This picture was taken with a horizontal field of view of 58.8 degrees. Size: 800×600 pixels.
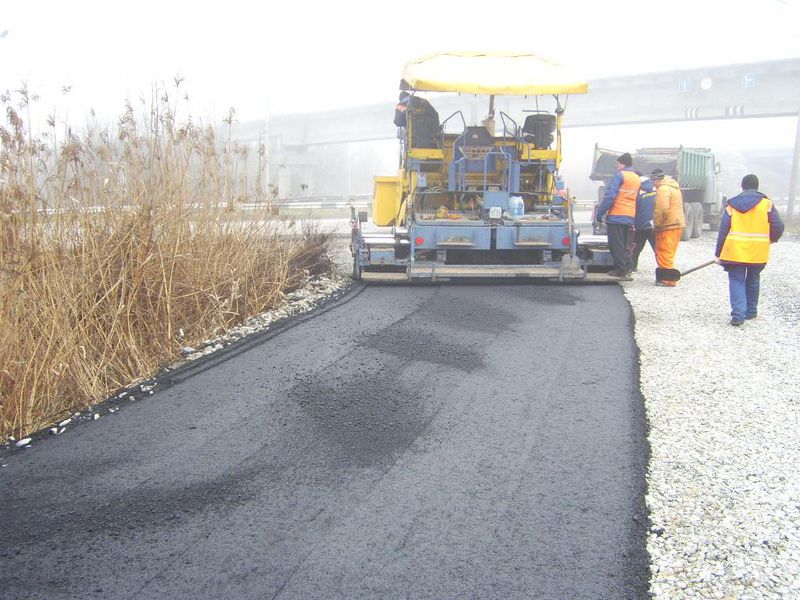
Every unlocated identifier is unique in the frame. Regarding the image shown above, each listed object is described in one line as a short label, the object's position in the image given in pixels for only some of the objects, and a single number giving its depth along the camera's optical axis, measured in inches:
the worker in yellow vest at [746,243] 268.8
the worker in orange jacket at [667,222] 352.5
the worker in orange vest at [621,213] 343.0
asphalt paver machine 324.8
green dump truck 670.5
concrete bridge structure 973.8
